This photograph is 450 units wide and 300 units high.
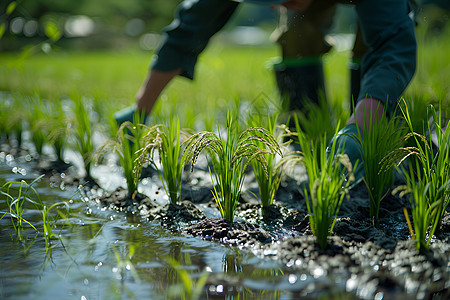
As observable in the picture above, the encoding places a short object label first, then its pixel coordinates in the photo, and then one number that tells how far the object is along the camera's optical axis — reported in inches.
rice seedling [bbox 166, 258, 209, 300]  39.3
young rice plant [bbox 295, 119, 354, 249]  50.6
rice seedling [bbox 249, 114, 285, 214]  66.3
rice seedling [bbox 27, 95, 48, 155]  99.7
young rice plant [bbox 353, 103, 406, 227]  60.1
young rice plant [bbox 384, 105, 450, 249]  48.9
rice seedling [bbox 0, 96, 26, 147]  107.1
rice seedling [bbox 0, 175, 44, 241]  58.3
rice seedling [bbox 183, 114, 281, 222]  60.1
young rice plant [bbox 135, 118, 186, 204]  68.7
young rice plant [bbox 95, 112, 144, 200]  71.9
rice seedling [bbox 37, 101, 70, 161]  89.9
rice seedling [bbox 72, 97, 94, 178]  89.0
